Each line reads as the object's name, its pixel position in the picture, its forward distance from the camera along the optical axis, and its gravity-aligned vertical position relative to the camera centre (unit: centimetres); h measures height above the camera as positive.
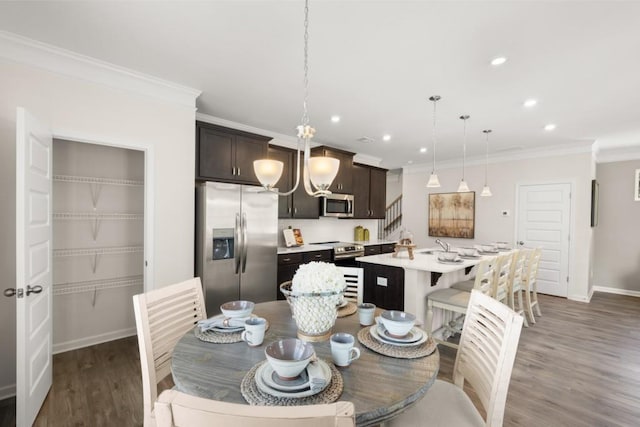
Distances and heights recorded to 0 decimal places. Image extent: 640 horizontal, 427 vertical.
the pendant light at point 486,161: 444 +104
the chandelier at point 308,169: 174 +25
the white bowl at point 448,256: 335 -51
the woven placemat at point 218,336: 142 -63
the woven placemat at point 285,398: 97 -62
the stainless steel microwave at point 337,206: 500 +7
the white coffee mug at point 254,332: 137 -57
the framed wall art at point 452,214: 635 -6
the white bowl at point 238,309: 162 -56
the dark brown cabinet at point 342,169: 498 +73
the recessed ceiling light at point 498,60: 235 +121
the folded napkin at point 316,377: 100 -59
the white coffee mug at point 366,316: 166 -59
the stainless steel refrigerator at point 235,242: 321 -39
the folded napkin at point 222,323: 154 -60
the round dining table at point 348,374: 100 -63
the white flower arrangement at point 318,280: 138 -33
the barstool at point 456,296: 292 -89
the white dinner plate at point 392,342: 138 -61
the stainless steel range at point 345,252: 474 -68
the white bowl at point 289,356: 102 -54
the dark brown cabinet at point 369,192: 563 +37
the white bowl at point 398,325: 141 -54
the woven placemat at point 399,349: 131 -63
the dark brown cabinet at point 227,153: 341 +68
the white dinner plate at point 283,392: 99 -61
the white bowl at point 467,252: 392 -54
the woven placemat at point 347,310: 184 -63
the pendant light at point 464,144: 378 +117
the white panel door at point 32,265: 180 -39
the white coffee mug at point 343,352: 119 -57
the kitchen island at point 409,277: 305 -72
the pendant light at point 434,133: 316 +118
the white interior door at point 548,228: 526 -27
